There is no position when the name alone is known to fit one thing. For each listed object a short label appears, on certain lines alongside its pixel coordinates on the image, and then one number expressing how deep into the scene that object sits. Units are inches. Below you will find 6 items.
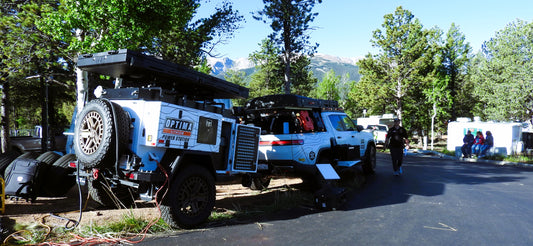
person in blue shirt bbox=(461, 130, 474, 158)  796.6
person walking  415.5
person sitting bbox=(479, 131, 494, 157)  782.5
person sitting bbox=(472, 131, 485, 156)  786.3
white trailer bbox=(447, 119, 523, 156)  839.1
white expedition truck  296.8
